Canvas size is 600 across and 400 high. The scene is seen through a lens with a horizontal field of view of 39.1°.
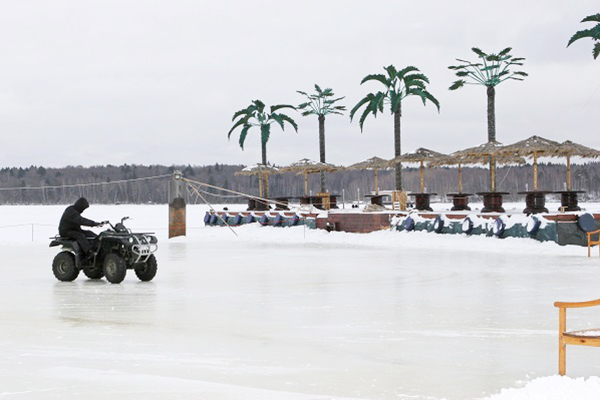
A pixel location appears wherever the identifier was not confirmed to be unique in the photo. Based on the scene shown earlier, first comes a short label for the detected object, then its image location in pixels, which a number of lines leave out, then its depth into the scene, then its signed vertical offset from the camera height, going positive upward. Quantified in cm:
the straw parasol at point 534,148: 3425 +208
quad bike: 1617 -96
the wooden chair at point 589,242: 2206 -119
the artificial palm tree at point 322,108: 5397 +610
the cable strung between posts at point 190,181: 3538 +106
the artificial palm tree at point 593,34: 3309 +646
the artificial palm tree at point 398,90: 4603 +609
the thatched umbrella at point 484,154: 3678 +204
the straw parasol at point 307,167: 4856 +211
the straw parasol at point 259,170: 4883 +200
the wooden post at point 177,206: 3547 +3
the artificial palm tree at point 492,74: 4256 +636
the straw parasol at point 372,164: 4722 +215
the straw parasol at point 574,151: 3462 +193
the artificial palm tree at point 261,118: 5453 +560
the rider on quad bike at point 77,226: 1645 -34
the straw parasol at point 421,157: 4238 +225
